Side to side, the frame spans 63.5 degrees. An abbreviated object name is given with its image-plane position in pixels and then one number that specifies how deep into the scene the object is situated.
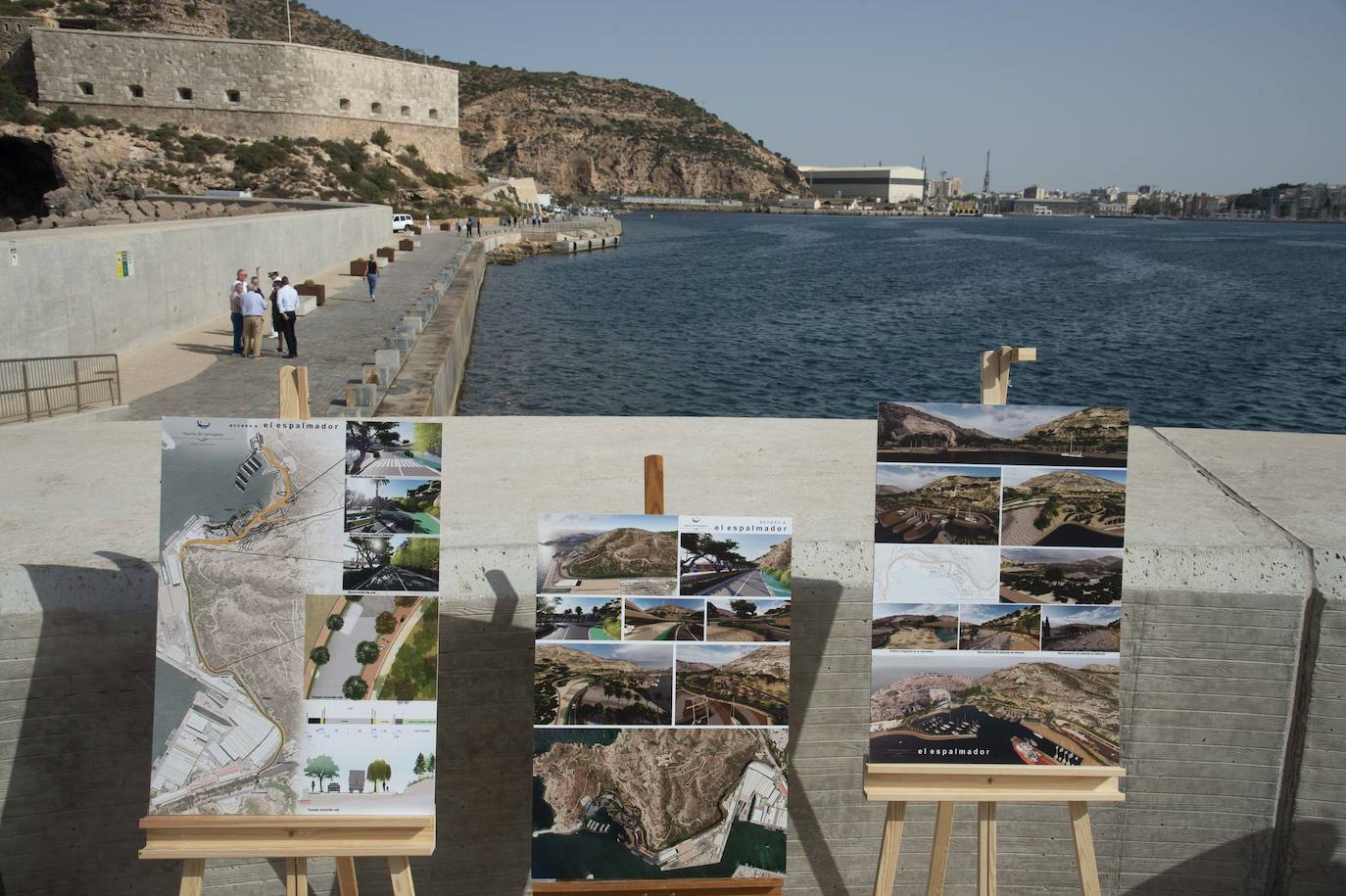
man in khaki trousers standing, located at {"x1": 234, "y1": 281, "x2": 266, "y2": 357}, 17.30
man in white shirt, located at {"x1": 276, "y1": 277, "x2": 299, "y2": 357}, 17.19
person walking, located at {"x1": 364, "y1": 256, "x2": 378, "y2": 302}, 25.44
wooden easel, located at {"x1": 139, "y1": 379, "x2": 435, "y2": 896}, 3.65
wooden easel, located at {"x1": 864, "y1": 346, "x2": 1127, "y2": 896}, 3.88
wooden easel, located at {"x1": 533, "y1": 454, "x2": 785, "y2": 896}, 3.75
